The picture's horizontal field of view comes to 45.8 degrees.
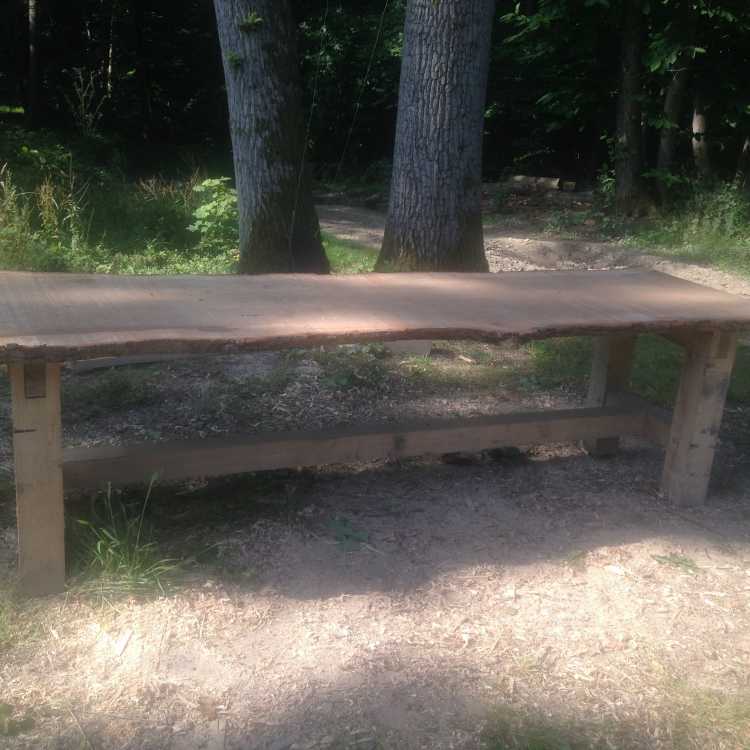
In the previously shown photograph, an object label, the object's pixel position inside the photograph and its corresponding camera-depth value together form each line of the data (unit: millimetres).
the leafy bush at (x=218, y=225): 7941
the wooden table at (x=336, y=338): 2621
